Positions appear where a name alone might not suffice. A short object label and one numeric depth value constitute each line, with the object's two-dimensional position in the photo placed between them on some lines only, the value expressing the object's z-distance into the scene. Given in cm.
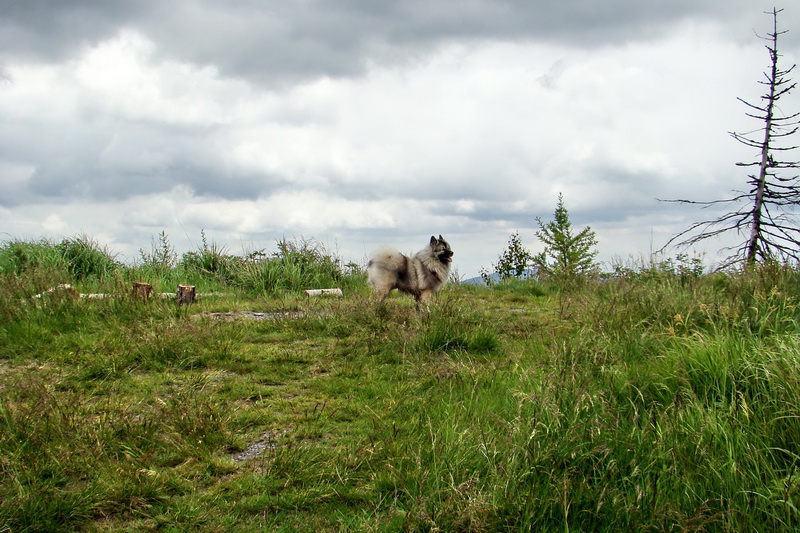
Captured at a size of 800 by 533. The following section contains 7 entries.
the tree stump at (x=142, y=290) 764
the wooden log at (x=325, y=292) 1014
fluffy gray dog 976
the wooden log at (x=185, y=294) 904
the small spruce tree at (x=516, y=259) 1827
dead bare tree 1180
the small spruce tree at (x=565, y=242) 1947
